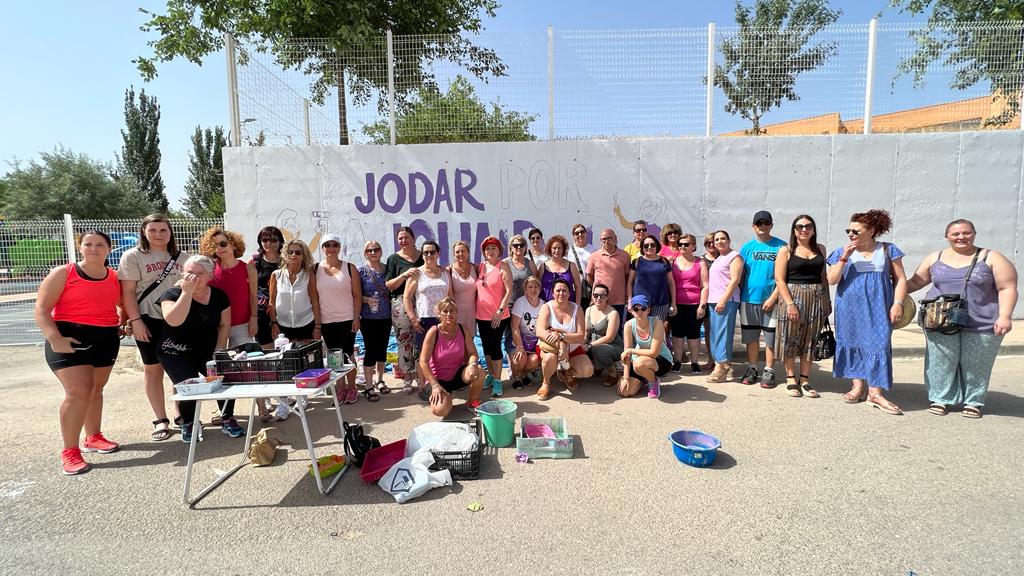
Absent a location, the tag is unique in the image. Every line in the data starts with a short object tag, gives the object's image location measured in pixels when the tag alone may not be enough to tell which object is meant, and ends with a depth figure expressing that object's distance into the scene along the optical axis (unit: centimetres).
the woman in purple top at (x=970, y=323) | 411
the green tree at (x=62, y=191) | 2364
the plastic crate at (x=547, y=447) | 359
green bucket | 377
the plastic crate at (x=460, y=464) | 329
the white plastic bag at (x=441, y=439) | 343
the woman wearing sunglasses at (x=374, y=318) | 504
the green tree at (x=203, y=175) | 3381
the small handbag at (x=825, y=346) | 480
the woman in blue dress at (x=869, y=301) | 443
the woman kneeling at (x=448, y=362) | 448
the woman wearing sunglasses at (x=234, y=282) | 427
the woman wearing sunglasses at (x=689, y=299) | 563
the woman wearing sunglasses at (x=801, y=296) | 479
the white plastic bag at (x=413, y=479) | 306
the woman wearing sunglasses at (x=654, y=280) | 546
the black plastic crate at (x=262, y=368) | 327
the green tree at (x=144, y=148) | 3073
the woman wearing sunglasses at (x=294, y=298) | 460
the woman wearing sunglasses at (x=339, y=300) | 482
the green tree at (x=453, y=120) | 762
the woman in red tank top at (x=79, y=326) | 349
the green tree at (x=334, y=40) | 752
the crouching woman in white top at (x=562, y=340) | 495
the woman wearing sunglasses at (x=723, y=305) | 527
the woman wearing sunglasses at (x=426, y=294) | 488
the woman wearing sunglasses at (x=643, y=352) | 486
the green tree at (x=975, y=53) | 730
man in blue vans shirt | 510
